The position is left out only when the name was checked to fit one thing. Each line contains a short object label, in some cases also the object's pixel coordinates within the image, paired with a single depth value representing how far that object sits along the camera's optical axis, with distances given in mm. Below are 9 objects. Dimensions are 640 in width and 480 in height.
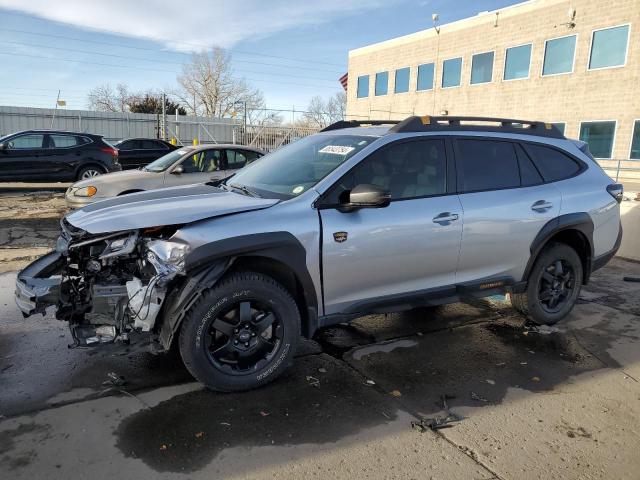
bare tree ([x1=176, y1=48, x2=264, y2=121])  59469
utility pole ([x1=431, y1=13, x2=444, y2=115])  30188
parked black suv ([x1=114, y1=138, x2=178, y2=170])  17453
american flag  38312
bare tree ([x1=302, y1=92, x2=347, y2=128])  24219
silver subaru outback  3164
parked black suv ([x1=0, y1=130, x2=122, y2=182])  12828
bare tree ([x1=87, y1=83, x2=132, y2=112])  63219
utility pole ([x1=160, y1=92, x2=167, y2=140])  22719
